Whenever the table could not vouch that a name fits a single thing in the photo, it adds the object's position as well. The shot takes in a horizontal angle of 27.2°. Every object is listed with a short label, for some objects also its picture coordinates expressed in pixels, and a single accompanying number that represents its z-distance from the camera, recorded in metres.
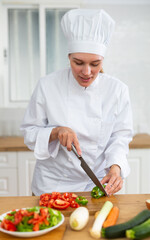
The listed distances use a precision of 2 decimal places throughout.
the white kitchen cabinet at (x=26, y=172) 2.68
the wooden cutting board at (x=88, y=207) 1.03
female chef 1.46
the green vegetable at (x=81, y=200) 1.25
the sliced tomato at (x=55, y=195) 1.26
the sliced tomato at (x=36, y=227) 0.97
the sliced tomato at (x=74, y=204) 1.23
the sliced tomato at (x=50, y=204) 1.21
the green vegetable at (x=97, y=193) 1.32
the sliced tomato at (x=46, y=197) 1.26
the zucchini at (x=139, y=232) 0.97
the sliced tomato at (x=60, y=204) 1.20
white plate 0.96
